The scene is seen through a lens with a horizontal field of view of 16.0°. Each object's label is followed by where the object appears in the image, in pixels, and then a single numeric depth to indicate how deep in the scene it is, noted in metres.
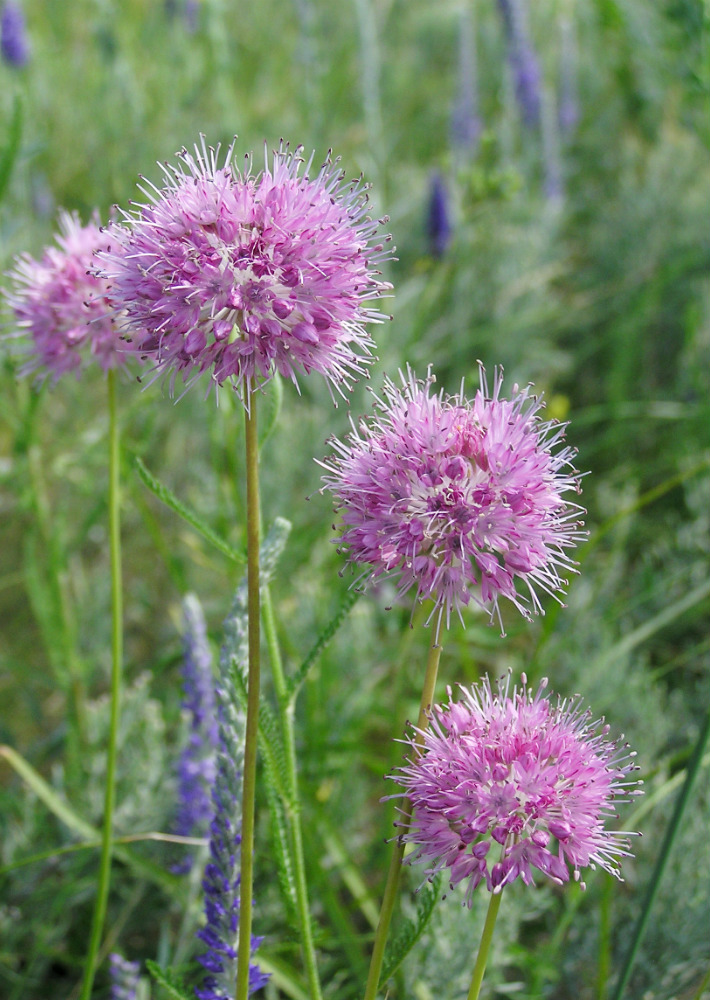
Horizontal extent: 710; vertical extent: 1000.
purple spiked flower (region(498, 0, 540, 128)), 0.94
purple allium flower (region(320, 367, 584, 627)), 0.38
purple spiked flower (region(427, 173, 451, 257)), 0.74
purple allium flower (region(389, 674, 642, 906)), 0.38
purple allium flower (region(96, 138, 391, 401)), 0.38
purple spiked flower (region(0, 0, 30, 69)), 0.76
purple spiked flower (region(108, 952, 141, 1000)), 0.44
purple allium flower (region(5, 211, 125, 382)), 0.44
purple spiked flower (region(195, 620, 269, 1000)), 0.40
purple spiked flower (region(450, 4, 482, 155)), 1.02
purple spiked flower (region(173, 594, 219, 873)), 0.47
